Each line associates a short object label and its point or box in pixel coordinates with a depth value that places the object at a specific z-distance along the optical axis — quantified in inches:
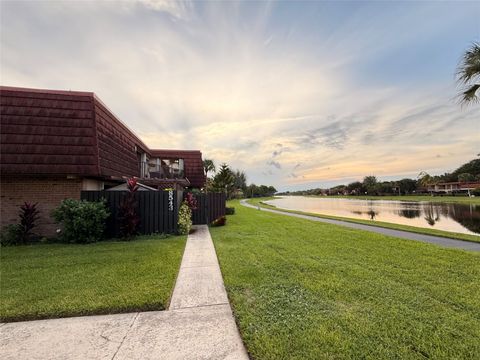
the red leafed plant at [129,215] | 382.6
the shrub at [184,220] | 427.5
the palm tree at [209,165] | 2544.3
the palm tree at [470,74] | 281.0
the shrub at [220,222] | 544.1
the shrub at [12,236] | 362.3
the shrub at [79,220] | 356.5
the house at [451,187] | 2955.0
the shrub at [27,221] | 362.0
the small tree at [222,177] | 1649.7
